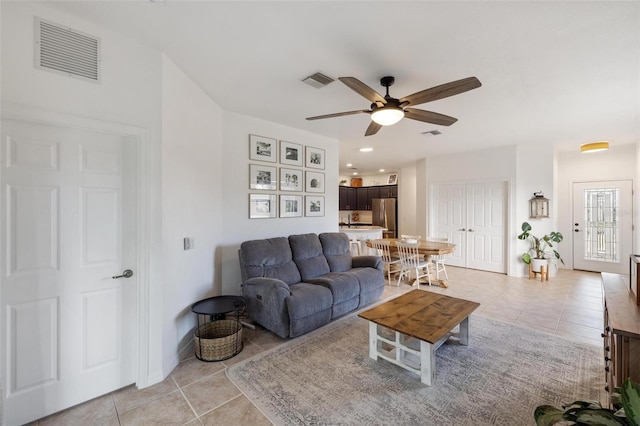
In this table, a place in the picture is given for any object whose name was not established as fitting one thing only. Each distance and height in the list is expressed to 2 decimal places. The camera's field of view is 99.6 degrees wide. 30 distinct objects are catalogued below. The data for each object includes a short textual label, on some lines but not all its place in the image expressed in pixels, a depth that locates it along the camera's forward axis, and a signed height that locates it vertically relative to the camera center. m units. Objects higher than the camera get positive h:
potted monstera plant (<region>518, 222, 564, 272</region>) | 5.07 -0.67
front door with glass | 5.23 -0.25
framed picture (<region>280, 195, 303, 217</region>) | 4.10 +0.11
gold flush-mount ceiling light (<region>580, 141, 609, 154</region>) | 4.75 +1.20
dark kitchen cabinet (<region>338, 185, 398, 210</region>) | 8.92 +0.56
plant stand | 4.93 -1.10
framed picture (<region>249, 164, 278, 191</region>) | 3.74 +0.51
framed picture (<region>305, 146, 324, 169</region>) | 4.45 +0.93
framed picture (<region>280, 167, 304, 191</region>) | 4.09 +0.51
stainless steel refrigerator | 8.27 -0.09
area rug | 1.78 -1.32
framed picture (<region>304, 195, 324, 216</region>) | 4.44 +0.13
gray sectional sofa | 2.76 -0.83
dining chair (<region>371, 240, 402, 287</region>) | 4.83 -0.80
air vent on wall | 1.67 +1.04
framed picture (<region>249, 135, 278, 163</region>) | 3.75 +0.92
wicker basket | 2.41 -1.19
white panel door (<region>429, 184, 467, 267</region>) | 6.05 -0.09
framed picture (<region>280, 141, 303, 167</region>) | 4.09 +0.93
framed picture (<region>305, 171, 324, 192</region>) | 4.45 +0.53
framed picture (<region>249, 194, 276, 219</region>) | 3.76 +0.10
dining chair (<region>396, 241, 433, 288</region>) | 4.44 -0.76
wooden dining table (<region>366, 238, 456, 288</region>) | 4.31 -0.58
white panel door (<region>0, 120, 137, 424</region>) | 1.65 -0.36
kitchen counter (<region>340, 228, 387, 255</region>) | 6.05 -0.49
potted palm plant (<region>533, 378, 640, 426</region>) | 0.84 -0.69
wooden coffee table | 2.08 -0.91
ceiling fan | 1.99 +0.93
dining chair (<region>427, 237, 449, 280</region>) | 4.88 -0.83
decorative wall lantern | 5.14 +0.14
